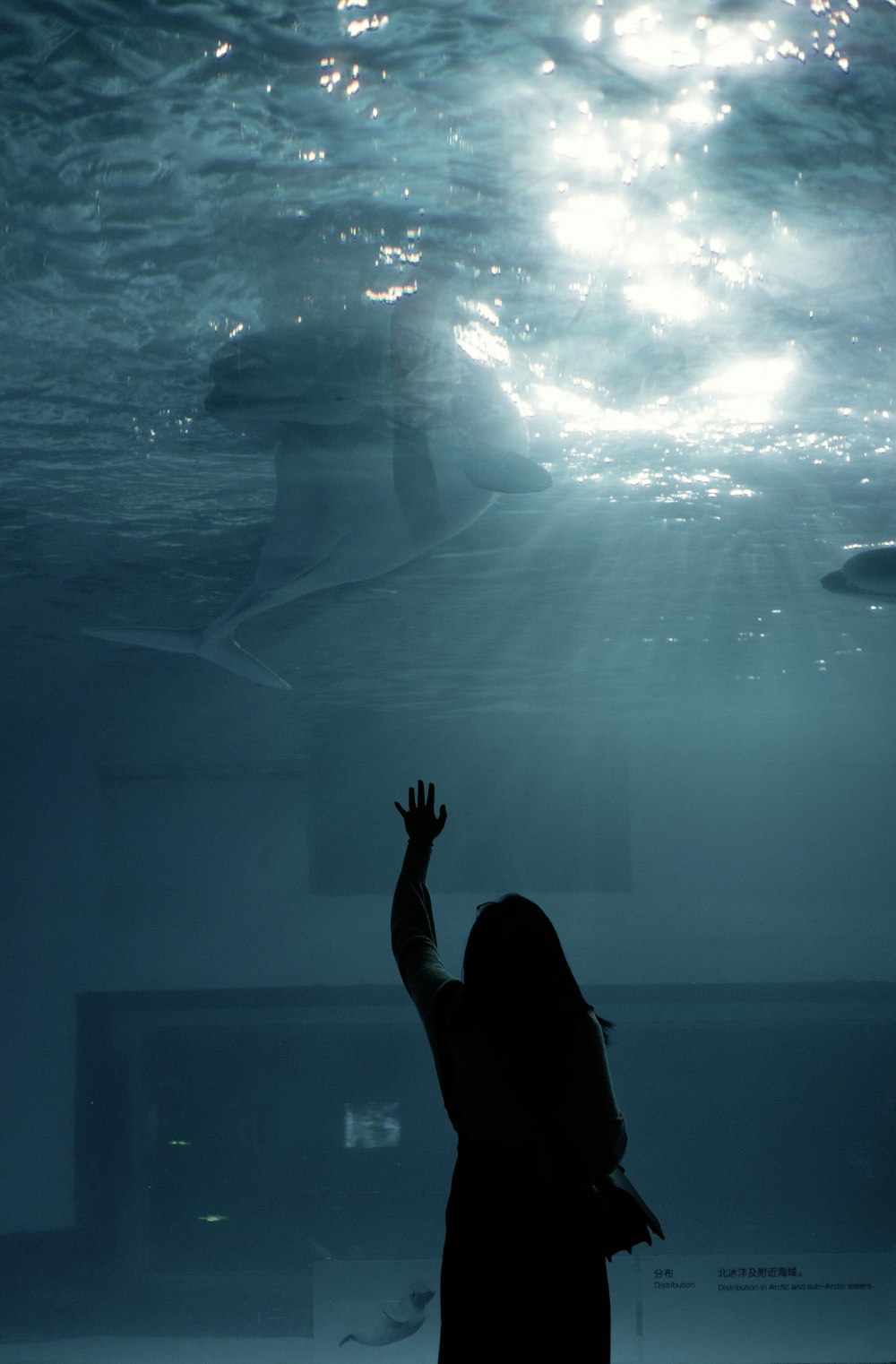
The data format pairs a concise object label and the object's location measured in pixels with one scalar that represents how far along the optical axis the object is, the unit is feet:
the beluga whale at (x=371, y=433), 22.35
